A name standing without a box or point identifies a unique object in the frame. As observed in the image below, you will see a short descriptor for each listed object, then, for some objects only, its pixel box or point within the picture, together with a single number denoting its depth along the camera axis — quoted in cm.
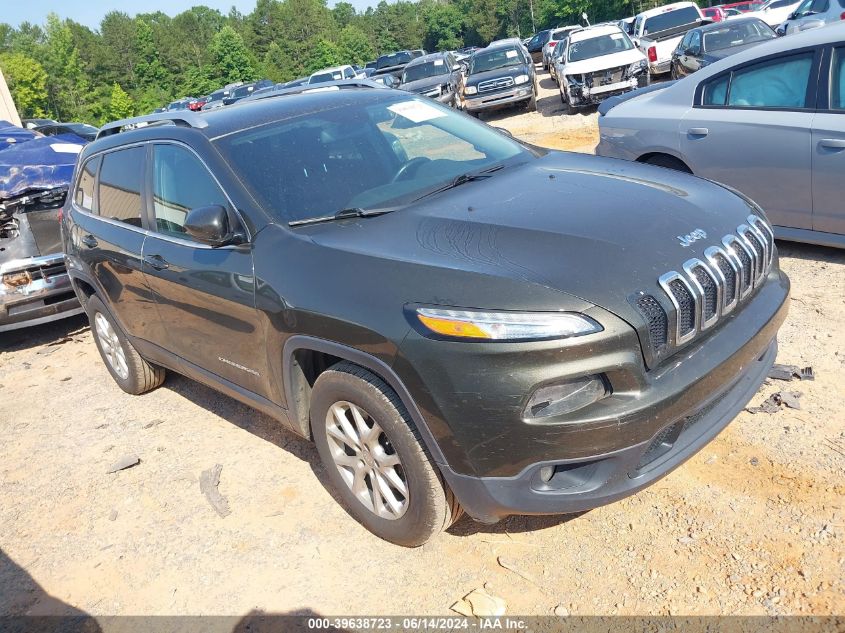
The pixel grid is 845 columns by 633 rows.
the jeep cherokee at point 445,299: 253
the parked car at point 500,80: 1769
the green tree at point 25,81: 6356
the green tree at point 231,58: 7500
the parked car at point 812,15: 1482
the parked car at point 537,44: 4142
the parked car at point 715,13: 2237
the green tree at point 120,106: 6638
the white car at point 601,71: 1506
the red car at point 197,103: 3543
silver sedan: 513
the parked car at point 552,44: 2814
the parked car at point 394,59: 3805
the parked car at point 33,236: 698
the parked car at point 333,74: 2742
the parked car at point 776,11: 2166
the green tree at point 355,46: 8375
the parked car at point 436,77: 1912
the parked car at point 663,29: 1722
